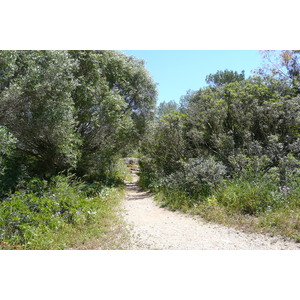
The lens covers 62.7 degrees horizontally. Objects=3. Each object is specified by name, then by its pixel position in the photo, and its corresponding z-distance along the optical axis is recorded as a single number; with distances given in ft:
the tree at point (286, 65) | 31.77
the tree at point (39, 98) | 18.99
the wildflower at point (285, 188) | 17.64
